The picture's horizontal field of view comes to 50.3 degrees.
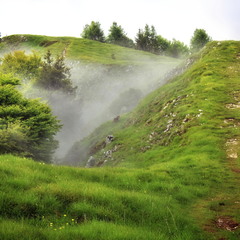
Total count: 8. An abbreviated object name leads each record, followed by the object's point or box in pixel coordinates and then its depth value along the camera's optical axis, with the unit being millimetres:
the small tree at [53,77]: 68438
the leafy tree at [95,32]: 149000
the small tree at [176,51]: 141500
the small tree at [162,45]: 146000
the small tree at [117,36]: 147875
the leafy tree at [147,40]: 142000
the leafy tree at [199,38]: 121031
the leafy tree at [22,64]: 65562
